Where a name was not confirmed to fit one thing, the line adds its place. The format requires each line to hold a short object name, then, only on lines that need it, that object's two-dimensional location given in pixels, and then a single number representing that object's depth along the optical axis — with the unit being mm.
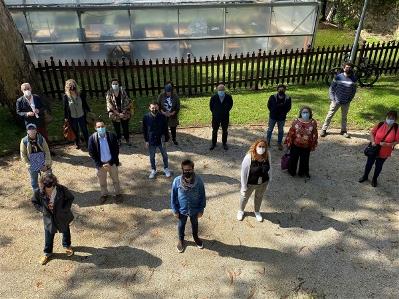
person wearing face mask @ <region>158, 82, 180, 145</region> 8680
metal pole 12050
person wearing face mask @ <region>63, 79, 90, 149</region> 8281
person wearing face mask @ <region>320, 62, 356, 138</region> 9180
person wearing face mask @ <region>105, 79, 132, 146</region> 8672
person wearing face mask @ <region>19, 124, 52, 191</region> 6758
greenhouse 13344
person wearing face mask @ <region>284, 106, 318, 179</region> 7625
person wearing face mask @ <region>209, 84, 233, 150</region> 8590
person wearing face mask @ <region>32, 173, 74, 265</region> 5496
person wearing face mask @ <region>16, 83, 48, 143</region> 8032
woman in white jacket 6221
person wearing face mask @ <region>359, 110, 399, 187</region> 7352
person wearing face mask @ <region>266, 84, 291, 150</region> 8570
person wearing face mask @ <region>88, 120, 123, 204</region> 6762
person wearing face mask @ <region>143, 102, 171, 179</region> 7469
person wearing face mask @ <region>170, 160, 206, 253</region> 5562
